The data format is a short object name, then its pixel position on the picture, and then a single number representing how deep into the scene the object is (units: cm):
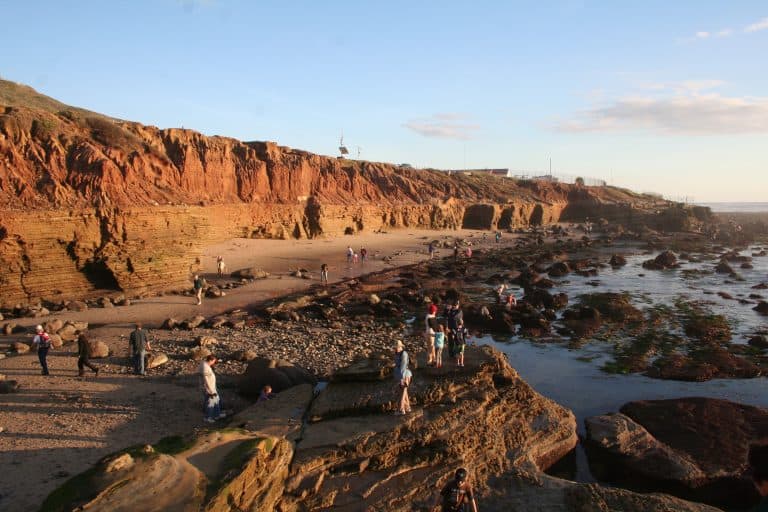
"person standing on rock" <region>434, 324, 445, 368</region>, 1195
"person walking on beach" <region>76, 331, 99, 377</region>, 1327
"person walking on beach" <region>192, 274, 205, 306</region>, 2262
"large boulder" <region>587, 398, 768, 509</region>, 1028
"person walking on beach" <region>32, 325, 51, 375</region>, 1337
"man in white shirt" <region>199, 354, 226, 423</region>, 1112
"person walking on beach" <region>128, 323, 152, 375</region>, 1380
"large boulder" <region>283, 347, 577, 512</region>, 871
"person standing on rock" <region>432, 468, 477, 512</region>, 738
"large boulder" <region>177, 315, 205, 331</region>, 1920
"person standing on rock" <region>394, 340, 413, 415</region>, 1034
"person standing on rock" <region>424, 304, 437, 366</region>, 1193
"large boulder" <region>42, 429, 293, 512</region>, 643
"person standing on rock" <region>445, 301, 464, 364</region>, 1215
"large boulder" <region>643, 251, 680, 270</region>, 4028
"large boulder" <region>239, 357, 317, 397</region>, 1296
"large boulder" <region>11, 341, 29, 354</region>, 1562
